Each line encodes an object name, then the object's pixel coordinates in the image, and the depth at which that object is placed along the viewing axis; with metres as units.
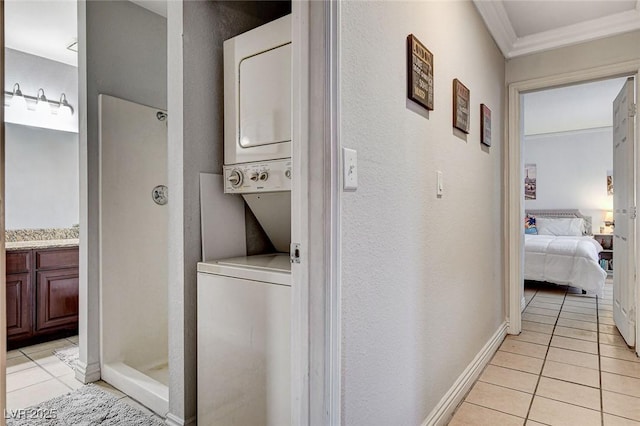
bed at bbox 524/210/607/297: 4.45
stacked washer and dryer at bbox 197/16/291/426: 1.32
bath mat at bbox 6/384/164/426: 1.85
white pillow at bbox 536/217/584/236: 6.21
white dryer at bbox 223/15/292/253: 1.51
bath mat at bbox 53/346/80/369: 2.61
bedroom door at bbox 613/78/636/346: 2.82
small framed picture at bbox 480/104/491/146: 2.51
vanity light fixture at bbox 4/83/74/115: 3.27
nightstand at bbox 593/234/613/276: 6.13
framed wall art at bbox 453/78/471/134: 2.00
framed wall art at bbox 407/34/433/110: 1.52
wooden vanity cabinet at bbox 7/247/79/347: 2.87
